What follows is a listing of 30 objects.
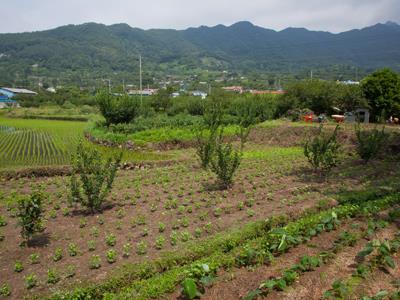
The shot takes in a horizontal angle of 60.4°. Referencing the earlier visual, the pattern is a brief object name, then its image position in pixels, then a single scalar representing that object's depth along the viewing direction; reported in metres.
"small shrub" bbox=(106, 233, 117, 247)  8.05
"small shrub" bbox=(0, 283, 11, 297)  6.21
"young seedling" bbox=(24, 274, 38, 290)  6.43
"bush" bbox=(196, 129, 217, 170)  15.22
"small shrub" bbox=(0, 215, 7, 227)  9.39
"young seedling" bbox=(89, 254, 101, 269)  7.03
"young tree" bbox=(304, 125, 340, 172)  13.13
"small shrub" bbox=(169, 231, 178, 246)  8.03
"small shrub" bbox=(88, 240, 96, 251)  7.82
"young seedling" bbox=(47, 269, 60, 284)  6.55
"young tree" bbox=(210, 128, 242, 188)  12.12
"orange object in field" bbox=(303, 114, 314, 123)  31.12
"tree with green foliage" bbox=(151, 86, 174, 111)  60.75
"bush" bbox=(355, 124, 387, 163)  16.08
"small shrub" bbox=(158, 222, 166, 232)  8.79
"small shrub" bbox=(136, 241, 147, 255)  7.59
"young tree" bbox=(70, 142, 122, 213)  9.93
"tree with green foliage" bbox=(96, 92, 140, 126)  33.06
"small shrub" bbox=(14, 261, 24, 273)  7.03
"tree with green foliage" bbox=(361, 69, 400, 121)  32.53
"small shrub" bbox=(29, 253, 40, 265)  7.39
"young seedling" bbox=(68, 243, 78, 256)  7.61
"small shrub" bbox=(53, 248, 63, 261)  7.45
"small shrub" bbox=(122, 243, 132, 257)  7.52
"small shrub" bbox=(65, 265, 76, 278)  6.73
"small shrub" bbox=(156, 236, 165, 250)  7.83
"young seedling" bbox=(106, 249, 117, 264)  7.23
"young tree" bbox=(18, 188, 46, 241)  7.96
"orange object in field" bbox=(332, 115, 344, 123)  31.11
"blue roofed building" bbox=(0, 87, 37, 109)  84.97
